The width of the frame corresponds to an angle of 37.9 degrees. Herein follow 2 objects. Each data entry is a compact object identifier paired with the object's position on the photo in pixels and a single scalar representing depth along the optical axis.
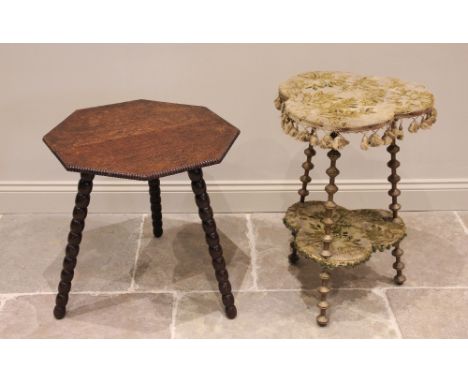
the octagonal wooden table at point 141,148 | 2.16
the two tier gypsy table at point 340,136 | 2.12
